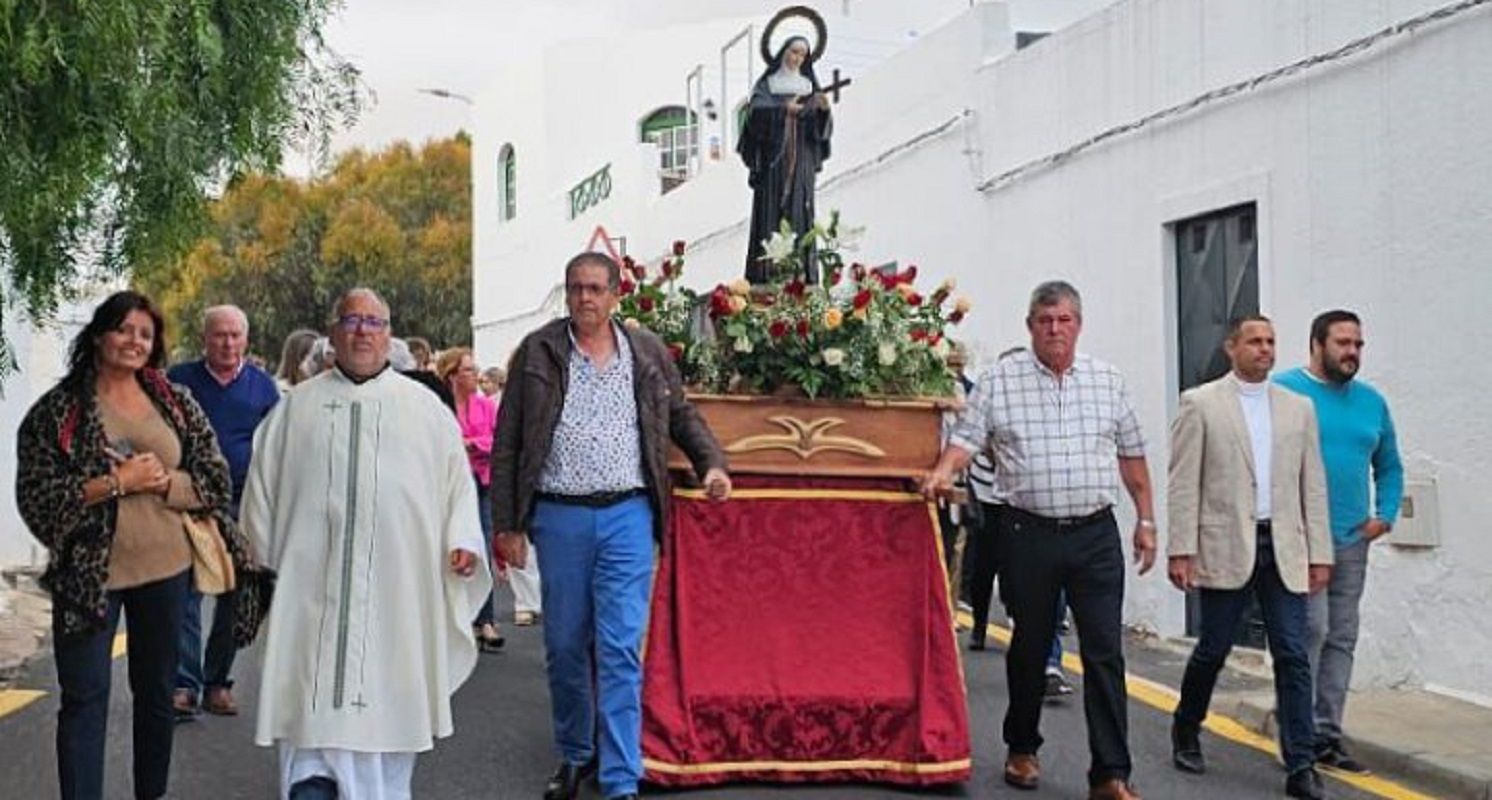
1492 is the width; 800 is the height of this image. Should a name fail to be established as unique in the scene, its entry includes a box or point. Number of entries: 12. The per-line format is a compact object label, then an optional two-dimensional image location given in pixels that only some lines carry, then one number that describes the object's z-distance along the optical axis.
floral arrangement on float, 6.84
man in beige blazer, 6.92
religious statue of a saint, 8.44
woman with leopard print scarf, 5.66
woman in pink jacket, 10.77
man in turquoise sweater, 7.30
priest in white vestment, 5.54
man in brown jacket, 6.31
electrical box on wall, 8.72
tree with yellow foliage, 41.53
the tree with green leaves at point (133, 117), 5.49
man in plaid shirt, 6.55
